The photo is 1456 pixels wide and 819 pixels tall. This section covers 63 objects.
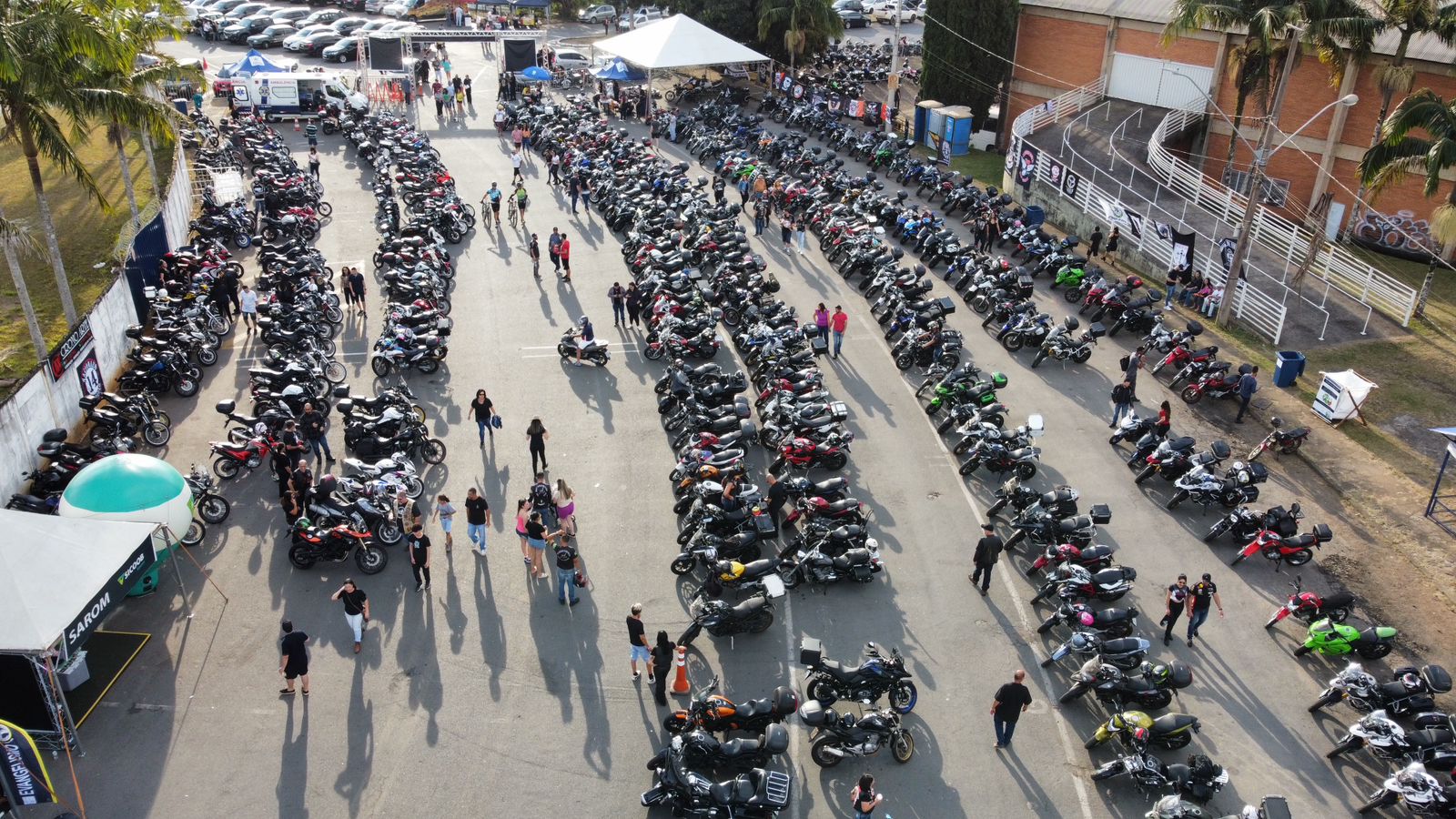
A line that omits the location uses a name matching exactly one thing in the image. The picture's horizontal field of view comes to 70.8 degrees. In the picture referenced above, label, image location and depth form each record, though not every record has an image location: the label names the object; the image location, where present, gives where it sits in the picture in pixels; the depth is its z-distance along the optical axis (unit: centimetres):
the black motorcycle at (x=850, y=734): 1215
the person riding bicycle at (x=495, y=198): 3167
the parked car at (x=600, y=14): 7006
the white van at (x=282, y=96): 4400
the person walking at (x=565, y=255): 2684
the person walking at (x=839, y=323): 2239
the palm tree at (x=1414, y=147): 2305
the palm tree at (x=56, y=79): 1838
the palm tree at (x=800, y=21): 4641
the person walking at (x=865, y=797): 1093
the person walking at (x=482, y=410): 1848
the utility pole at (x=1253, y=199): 2166
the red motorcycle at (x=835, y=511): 1605
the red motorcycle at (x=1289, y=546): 1587
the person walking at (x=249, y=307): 2344
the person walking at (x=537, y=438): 1775
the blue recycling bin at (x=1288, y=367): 2178
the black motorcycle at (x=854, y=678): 1276
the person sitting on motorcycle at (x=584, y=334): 2209
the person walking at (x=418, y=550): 1472
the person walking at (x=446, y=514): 1573
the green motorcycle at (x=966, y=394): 1998
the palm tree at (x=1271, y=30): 2470
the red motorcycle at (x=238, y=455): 1766
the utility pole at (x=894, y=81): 4322
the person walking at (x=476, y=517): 1552
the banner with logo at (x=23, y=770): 1059
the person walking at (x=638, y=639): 1308
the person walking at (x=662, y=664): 1288
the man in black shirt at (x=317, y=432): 1789
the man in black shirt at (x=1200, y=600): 1398
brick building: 3073
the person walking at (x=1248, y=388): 2016
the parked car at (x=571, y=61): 5494
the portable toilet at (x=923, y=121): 4059
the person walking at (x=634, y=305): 2403
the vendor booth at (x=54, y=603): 1177
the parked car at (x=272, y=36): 5878
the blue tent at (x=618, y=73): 4725
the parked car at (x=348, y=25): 6062
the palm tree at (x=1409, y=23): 2472
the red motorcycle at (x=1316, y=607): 1437
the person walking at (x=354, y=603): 1342
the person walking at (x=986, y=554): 1505
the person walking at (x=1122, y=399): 1986
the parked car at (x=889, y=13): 7045
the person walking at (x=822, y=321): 2272
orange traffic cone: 1322
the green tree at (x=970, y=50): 4003
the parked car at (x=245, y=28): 6016
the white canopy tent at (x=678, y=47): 4222
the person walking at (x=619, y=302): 2403
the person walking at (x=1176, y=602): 1411
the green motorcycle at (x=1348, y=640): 1395
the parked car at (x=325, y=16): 6359
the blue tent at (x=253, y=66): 4378
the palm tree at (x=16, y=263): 1852
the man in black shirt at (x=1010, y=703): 1205
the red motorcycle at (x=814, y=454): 1800
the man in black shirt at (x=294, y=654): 1264
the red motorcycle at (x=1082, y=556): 1516
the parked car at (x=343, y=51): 5631
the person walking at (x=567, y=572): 1430
